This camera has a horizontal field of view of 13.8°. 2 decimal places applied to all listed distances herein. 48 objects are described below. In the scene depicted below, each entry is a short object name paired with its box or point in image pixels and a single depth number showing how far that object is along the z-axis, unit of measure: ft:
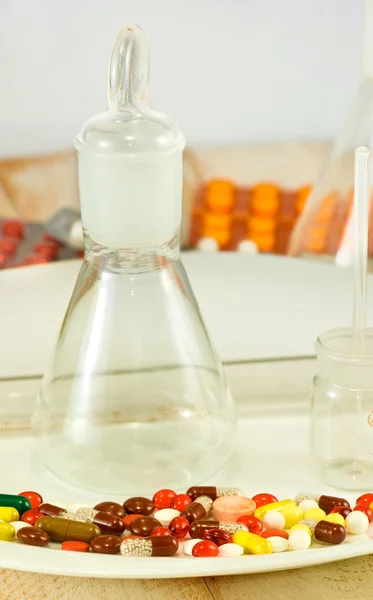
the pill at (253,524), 1.69
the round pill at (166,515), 1.71
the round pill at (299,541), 1.65
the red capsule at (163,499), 1.74
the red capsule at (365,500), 1.73
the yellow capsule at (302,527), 1.67
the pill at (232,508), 1.72
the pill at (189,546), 1.64
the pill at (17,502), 1.72
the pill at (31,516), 1.69
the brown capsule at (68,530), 1.65
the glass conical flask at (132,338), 1.72
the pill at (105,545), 1.63
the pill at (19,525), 1.68
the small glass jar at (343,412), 1.79
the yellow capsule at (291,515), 1.70
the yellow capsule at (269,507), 1.71
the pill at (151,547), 1.62
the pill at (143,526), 1.68
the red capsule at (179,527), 1.68
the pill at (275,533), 1.67
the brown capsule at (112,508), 1.71
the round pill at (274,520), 1.69
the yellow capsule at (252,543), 1.63
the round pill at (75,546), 1.63
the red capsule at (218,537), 1.66
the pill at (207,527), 1.67
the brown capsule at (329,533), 1.66
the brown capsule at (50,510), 1.71
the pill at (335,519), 1.69
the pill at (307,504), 1.73
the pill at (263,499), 1.75
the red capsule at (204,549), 1.62
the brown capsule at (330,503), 1.73
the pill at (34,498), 1.74
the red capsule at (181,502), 1.72
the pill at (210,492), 1.75
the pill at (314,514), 1.70
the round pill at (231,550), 1.63
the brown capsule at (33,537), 1.64
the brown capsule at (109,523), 1.67
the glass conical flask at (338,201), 2.68
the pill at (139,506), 1.72
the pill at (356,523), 1.68
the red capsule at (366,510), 1.71
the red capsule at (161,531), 1.67
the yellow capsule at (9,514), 1.70
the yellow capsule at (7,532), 1.66
